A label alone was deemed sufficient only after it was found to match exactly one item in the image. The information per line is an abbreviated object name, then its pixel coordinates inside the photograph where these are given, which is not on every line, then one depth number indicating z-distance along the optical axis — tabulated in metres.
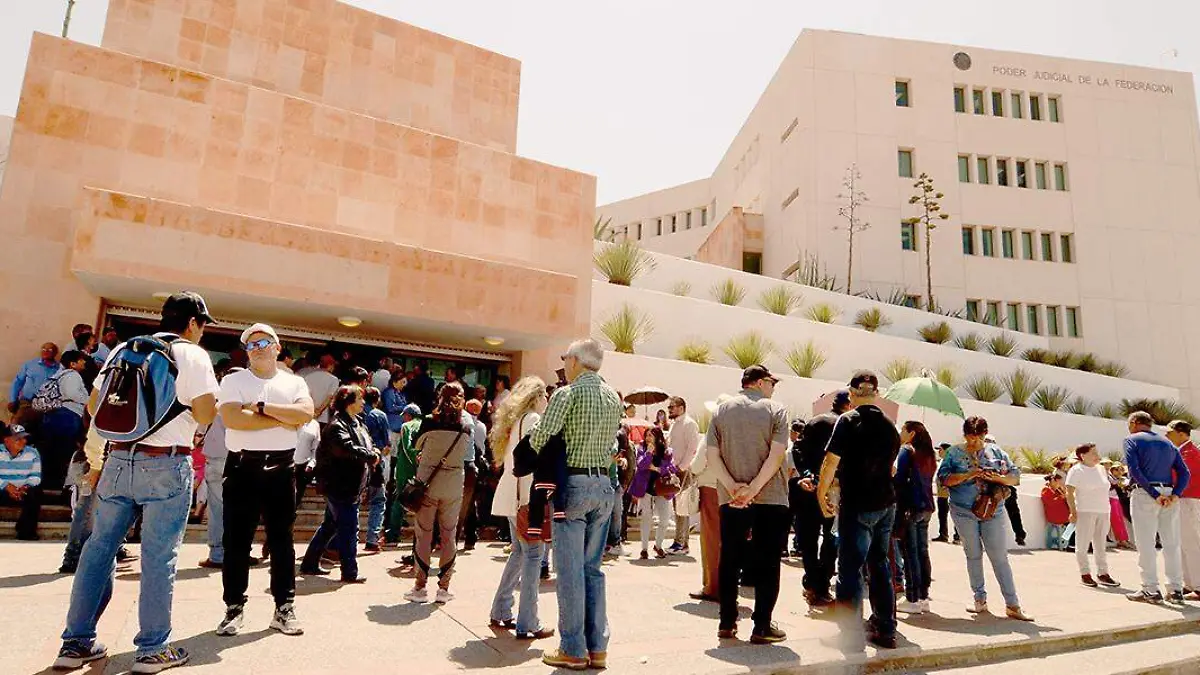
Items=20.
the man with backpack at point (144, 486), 3.52
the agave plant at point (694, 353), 16.14
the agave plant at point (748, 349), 16.69
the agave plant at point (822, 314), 20.22
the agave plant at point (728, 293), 20.00
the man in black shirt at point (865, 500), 4.79
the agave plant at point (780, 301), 20.25
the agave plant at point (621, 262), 17.91
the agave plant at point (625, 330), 15.12
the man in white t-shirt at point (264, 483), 4.27
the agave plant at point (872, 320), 21.30
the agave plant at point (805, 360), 17.42
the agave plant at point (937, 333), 21.89
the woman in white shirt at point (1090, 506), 8.06
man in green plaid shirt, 3.95
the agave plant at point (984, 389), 19.67
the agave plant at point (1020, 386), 20.22
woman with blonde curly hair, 4.59
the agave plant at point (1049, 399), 20.53
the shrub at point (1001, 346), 22.45
